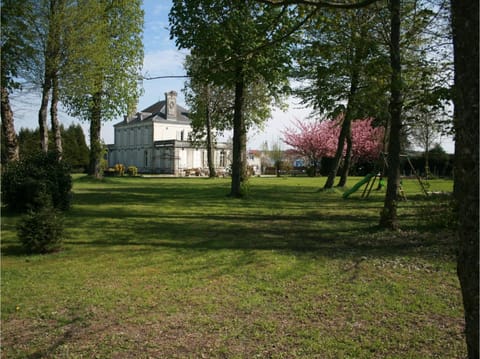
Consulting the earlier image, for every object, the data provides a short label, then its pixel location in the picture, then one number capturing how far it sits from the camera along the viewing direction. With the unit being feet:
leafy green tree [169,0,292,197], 35.12
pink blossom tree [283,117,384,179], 129.59
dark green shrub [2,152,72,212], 34.55
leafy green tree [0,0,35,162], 39.93
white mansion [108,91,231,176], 179.93
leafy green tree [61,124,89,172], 160.10
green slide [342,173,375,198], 51.54
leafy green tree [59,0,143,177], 52.49
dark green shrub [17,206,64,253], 22.20
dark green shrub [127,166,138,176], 140.72
